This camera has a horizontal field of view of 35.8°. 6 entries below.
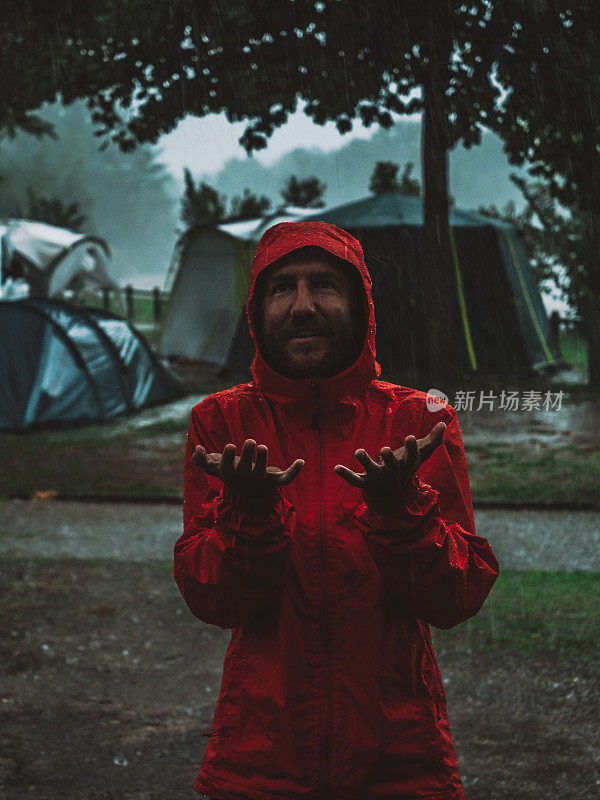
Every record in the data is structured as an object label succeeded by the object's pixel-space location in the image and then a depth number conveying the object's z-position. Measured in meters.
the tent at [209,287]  17.72
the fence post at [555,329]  16.56
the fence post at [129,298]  30.83
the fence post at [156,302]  29.14
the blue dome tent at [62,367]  11.90
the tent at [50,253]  25.38
